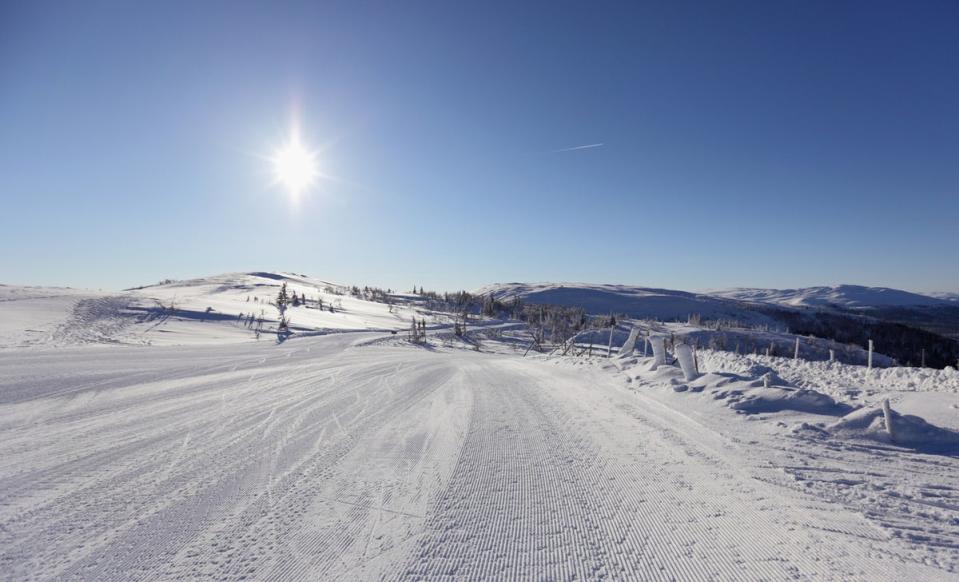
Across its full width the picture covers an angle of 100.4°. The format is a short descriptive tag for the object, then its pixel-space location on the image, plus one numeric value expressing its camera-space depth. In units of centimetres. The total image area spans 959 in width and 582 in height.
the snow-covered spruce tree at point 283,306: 2320
